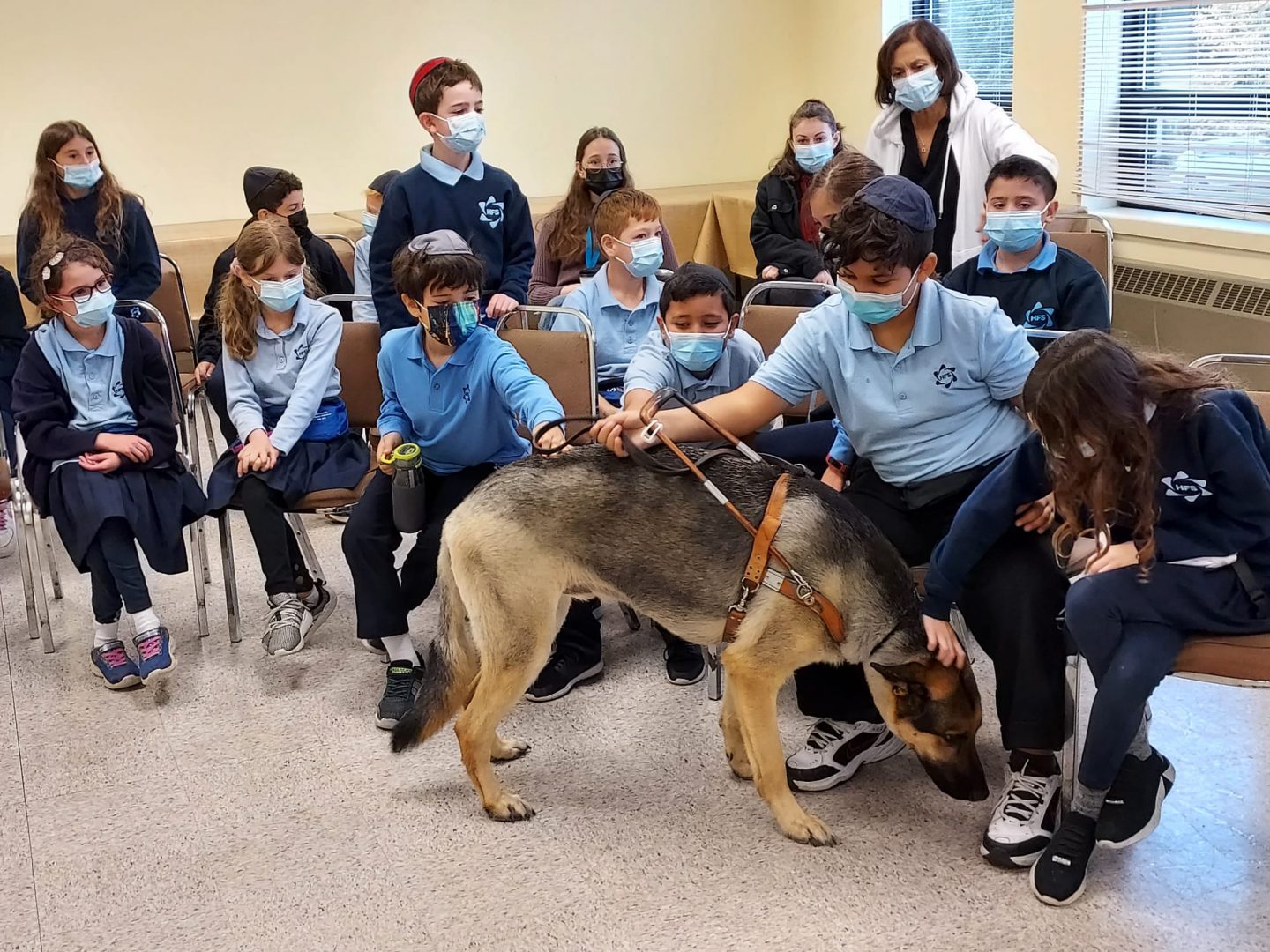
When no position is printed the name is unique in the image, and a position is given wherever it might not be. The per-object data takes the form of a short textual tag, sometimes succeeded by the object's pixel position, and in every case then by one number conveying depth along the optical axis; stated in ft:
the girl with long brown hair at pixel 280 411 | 12.12
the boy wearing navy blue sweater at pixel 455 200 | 13.42
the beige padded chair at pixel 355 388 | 12.69
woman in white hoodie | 13.74
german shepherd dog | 8.66
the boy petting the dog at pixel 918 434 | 8.60
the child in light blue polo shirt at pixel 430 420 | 10.95
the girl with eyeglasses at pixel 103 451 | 11.89
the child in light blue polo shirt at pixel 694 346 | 10.76
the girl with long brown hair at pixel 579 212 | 16.10
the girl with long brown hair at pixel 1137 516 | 7.49
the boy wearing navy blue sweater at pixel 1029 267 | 11.00
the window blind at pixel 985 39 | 21.06
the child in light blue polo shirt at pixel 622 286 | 12.94
